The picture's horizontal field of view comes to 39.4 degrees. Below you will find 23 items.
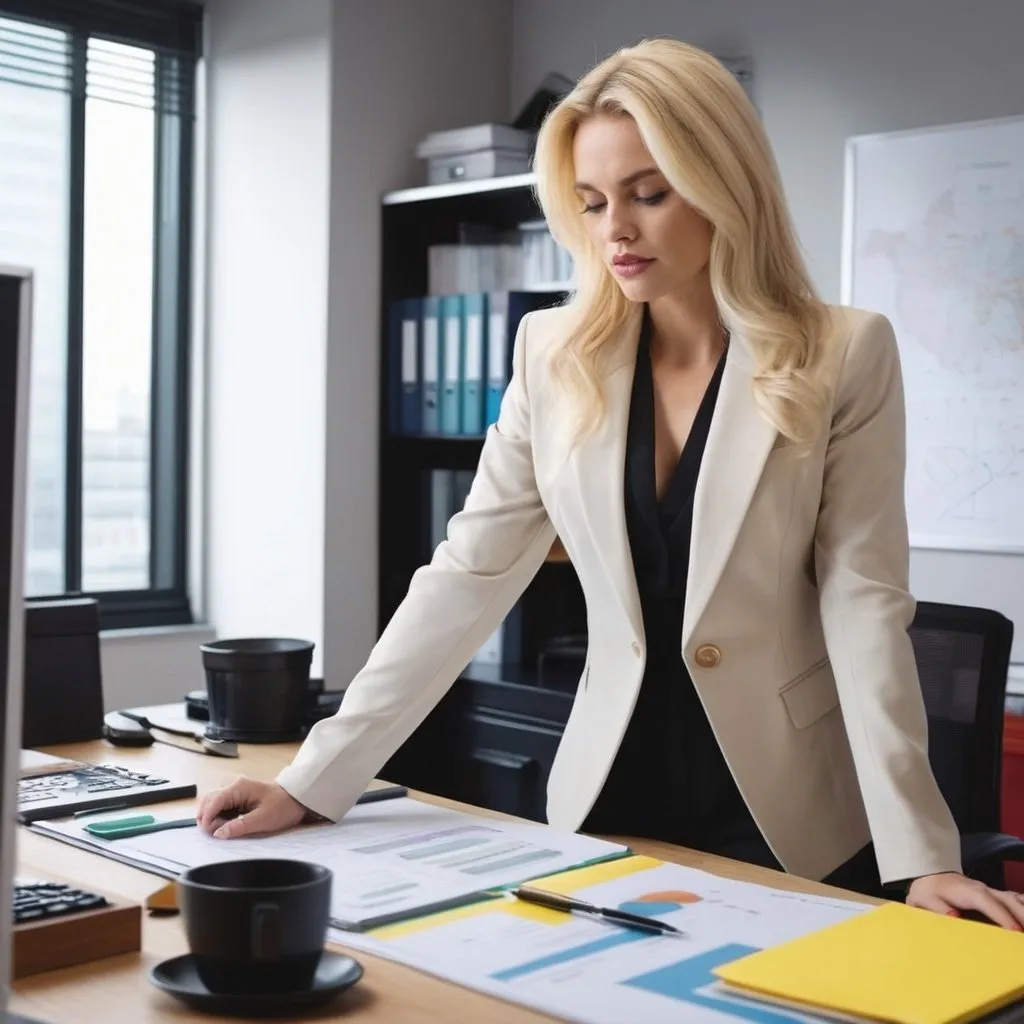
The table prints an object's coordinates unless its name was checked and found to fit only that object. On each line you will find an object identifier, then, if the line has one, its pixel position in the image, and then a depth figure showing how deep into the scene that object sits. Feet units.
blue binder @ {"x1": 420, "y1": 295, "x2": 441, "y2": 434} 12.12
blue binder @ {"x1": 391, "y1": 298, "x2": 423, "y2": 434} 12.32
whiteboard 9.80
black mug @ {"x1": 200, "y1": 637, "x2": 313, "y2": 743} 6.56
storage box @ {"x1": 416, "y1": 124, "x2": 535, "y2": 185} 11.79
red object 9.29
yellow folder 3.21
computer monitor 2.51
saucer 3.17
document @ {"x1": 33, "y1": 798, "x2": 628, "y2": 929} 4.01
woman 5.22
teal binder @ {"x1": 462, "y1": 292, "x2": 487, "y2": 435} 11.75
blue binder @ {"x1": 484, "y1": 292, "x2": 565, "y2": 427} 11.51
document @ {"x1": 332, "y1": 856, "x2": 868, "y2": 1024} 3.24
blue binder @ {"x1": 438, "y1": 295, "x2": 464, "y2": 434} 11.94
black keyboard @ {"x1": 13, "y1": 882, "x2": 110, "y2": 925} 3.51
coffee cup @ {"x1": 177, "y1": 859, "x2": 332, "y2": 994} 3.11
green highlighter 4.67
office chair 7.03
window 12.36
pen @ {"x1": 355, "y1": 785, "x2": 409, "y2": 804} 5.35
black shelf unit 10.55
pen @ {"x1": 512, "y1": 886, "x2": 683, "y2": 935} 3.76
